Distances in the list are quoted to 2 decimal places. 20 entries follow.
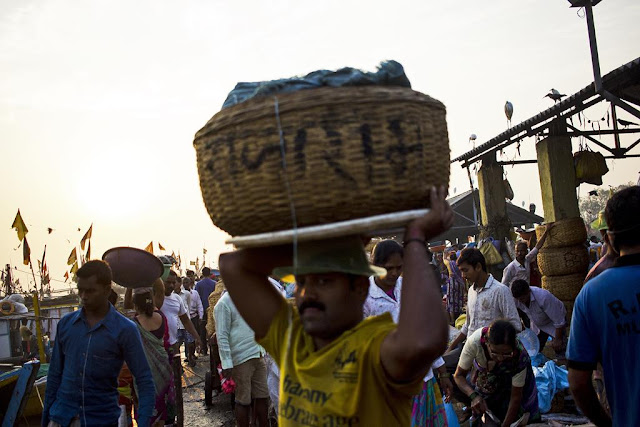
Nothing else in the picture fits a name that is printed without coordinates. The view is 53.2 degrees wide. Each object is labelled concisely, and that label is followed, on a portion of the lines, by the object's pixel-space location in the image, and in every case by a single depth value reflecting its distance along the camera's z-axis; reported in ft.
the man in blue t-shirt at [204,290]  50.80
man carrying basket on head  6.66
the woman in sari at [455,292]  42.98
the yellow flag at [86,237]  81.46
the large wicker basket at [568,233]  32.42
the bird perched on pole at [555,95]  32.81
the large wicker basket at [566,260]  32.12
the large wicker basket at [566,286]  32.30
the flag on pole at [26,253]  61.00
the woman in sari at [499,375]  17.33
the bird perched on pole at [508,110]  39.00
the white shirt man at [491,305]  21.11
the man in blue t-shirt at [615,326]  9.62
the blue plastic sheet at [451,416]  19.65
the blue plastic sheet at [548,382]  24.16
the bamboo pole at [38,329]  33.47
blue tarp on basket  6.63
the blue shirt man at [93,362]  14.19
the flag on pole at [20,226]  59.98
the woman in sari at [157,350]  22.21
